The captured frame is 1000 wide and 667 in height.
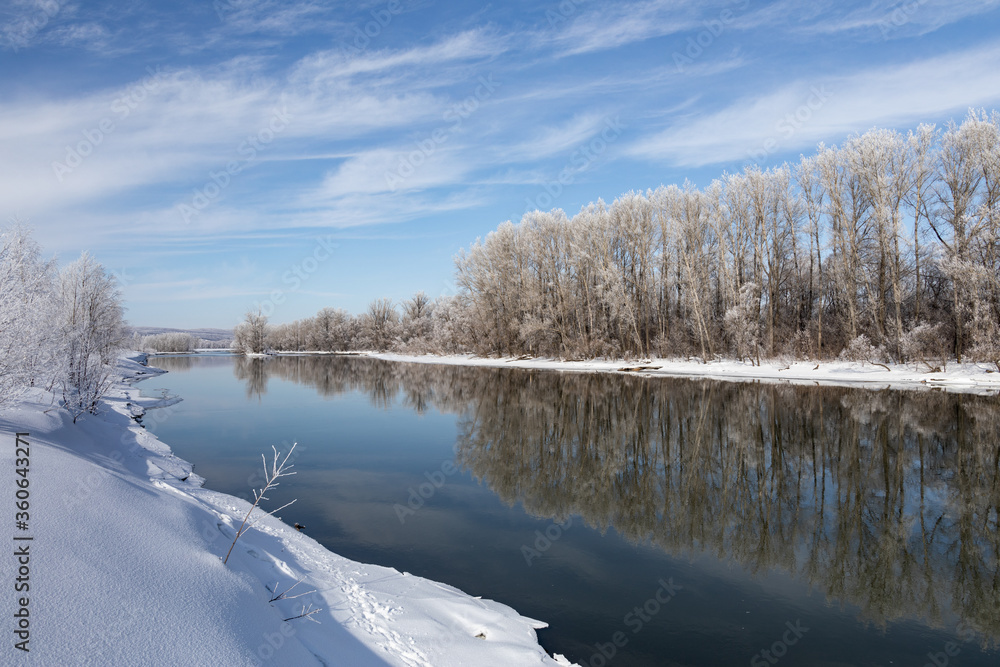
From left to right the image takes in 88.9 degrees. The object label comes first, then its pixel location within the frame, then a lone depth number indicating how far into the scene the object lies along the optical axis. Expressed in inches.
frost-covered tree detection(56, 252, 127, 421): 434.9
